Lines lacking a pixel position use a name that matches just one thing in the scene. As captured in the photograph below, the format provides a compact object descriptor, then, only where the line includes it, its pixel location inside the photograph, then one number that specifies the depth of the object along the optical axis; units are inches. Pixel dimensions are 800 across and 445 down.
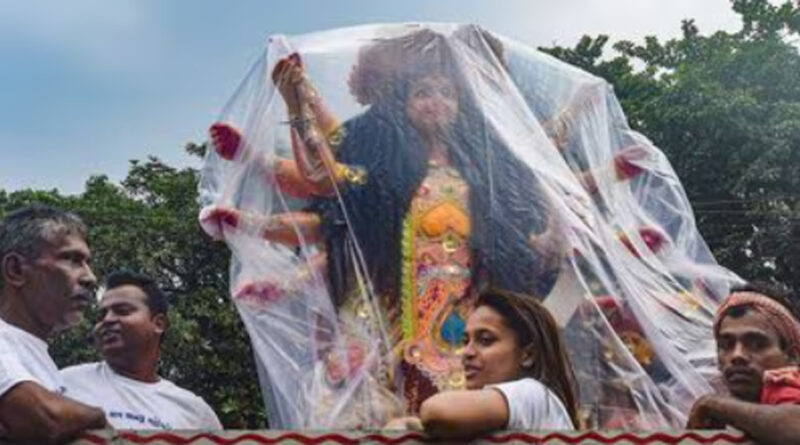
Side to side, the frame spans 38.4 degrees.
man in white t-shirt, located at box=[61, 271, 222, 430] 125.7
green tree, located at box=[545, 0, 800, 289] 540.1
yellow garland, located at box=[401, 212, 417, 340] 148.5
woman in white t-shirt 88.3
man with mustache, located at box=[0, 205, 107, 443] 97.3
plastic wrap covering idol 143.4
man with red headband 101.2
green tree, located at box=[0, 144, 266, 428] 481.1
